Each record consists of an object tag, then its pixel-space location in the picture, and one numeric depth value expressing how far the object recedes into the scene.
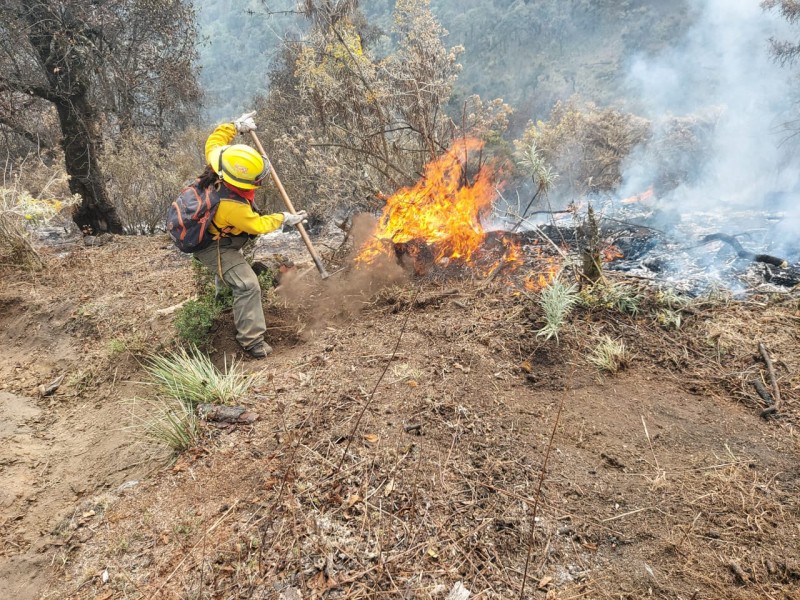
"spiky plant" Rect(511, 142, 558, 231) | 4.46
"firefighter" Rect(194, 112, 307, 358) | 3.81
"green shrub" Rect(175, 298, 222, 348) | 4.41
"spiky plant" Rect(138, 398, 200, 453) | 3.02
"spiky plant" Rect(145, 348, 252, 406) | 3.35
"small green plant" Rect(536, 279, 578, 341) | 3.74
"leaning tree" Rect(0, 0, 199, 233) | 8.09
